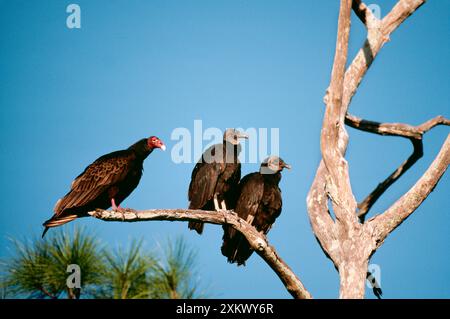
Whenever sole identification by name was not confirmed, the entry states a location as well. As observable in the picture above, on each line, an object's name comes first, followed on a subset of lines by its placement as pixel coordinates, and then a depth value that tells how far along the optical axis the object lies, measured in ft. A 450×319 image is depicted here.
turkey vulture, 21.25
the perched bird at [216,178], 23.84
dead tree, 19.70
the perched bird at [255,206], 23.54
